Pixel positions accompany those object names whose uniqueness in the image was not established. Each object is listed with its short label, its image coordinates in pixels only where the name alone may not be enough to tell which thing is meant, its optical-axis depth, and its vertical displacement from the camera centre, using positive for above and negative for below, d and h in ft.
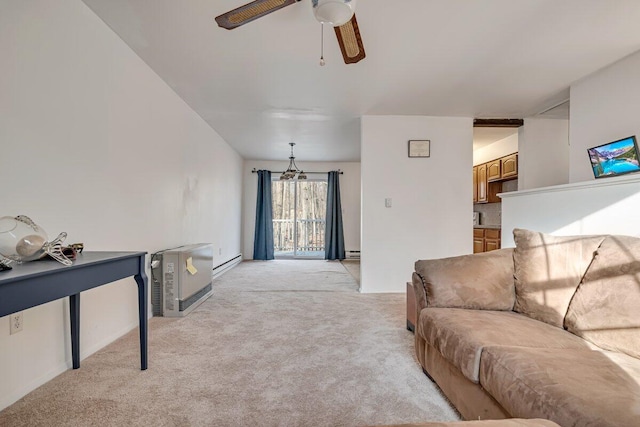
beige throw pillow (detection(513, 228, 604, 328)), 5.23 -1.10
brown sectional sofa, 3.22 -1.82
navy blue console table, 3.53 -0.97
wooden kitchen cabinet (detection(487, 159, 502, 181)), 16.98 +2.27
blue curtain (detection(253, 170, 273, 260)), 23.25 -0.91
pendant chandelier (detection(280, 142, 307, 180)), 18.76 +2.23
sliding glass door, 24.90 -0.51
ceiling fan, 4.99 +3.45
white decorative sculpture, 4.04 -0.41
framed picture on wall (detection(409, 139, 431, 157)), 13.44 +2.71
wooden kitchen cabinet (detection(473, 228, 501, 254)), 16.11 -1.60
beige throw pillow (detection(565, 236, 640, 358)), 4.33 -1.36
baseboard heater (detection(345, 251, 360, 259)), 24.25 -3.41
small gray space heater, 9.69 -2.24
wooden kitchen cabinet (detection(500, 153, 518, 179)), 15.44 +2.26
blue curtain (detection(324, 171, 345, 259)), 23.62 -0.95
